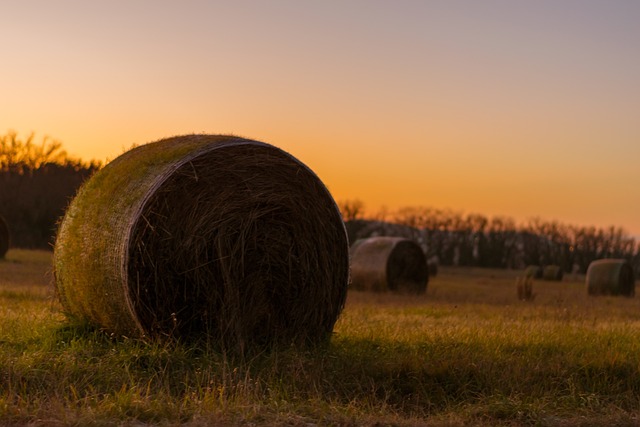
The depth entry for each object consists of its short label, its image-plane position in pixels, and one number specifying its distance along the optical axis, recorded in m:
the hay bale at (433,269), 35.39
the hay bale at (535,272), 38.47
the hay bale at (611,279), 23.89
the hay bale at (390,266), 19.84
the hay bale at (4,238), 26.33
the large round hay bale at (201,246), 7.75
